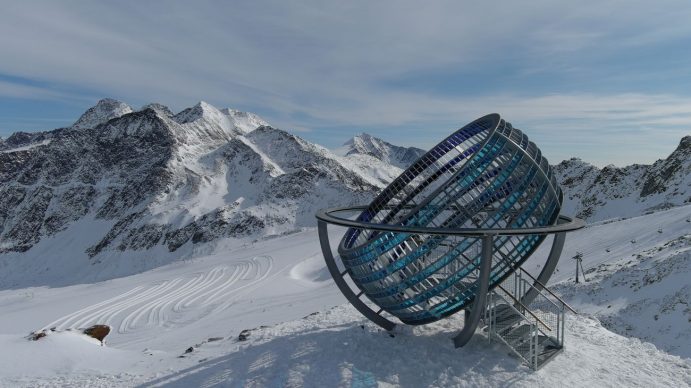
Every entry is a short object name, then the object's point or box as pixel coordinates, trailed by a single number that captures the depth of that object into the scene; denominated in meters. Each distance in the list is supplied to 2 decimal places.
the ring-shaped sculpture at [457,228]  10.30
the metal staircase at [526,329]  10.72
